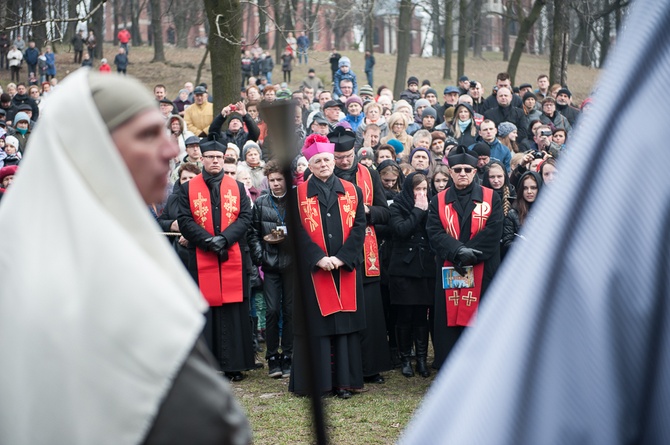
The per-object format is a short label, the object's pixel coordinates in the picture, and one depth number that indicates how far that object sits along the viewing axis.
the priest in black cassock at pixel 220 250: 9.48
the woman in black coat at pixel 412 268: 9.38
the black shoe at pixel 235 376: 9.70
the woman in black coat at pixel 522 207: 9.29
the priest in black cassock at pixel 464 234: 8.69
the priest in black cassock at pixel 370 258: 9.29
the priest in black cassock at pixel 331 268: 8.73
